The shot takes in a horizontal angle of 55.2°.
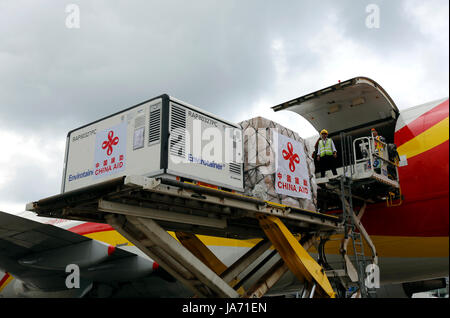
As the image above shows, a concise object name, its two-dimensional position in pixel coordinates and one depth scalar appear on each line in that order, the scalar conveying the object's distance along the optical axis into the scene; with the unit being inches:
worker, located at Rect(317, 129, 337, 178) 388.8
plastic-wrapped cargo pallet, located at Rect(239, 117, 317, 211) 319.9
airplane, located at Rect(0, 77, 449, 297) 346.9
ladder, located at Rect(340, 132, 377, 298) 338.3
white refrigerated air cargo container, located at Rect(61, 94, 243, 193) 259.4
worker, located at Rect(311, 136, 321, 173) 413.4
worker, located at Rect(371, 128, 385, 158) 366.3
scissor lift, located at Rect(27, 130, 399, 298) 260.8
